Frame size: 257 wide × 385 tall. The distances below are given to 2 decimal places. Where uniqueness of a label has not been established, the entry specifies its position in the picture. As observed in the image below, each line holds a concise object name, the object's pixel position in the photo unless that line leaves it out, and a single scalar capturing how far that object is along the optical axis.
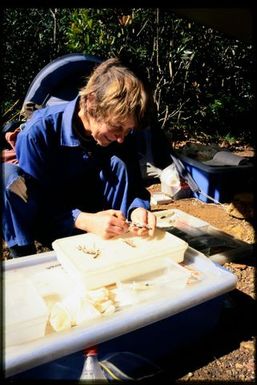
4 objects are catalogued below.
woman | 1.53
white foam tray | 2.23
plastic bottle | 1.13
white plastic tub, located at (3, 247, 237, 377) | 1.04
